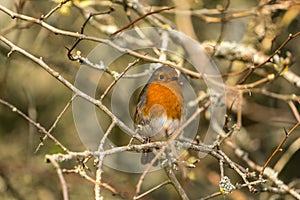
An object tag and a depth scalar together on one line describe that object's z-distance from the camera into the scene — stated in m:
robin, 6.14
